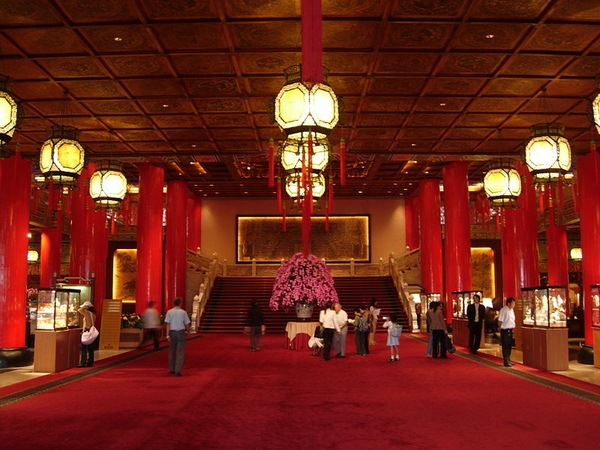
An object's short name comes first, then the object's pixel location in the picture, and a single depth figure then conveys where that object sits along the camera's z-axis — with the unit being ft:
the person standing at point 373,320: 45.16
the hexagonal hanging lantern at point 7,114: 22.04
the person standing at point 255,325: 42.24
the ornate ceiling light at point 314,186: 39.57
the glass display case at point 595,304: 33.32
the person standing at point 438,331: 37.56
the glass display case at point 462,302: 45.09
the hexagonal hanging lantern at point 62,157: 30.12
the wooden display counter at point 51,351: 31.17
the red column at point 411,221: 86.58
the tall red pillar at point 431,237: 65.26
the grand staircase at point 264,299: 63.98
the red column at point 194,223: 87.61
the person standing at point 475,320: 40.22
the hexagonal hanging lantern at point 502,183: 37.42
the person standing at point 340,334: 38.04
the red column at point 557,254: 73.61
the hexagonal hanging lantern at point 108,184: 37.14
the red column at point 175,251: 63.16
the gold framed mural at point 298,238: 88.74
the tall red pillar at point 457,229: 53.42
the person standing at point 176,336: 29.19
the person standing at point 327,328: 37.04
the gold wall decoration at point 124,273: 88.69
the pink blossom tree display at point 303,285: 42.45
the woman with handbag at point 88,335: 32.53
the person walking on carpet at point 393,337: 36.04
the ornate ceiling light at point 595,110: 22.61
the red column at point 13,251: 36.81
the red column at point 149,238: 53.31
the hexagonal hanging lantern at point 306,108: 20.61
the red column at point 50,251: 74.18
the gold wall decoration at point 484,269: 88.74
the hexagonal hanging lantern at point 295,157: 31.45
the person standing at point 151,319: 40.96
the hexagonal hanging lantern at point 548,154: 29.60
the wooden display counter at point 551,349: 30.94
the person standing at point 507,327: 32.89
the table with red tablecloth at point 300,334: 43.19
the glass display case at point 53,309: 31.96
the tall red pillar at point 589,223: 38.27
